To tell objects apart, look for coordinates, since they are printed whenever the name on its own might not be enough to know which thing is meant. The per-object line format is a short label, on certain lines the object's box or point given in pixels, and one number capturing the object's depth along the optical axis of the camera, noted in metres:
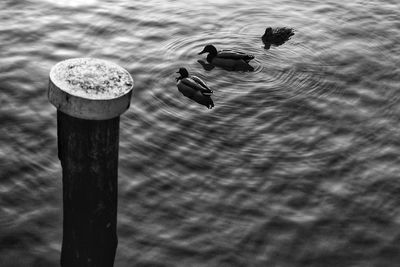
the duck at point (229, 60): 13.26
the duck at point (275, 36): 14.41
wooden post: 6.14
